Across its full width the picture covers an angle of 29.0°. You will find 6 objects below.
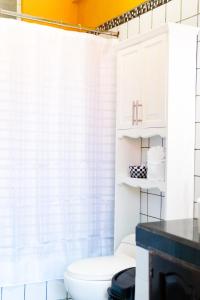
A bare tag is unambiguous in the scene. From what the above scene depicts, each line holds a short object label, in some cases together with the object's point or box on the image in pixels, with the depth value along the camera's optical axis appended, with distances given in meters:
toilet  1.98
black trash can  1.84
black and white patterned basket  2.34
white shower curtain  2.26
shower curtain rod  2.25
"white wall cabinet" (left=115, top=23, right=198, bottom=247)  2.06
